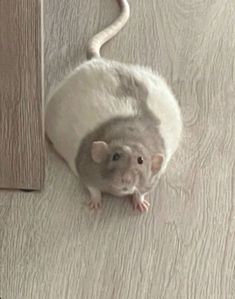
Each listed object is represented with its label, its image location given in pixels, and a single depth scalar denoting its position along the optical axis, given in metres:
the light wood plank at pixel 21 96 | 1.64
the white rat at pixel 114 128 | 1.74
